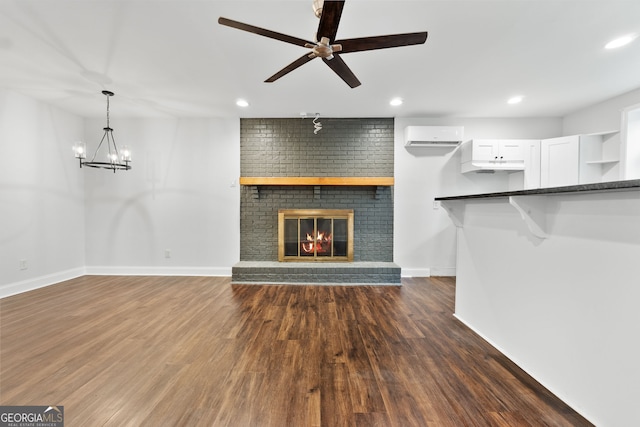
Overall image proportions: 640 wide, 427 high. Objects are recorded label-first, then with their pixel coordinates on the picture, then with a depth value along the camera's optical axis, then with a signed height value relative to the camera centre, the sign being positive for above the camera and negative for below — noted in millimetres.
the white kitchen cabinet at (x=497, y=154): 3812 +829
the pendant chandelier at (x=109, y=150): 2990 +803
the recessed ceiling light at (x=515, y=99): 3410 +1518
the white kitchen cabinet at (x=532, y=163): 3844 +698
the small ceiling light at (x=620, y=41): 2188 +1501
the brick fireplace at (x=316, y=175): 4219 +557
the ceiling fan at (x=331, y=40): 1533 +1111
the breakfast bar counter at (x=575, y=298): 1150 -529
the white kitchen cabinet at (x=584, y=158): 3479 +722
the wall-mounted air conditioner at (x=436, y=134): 3963 +1181
